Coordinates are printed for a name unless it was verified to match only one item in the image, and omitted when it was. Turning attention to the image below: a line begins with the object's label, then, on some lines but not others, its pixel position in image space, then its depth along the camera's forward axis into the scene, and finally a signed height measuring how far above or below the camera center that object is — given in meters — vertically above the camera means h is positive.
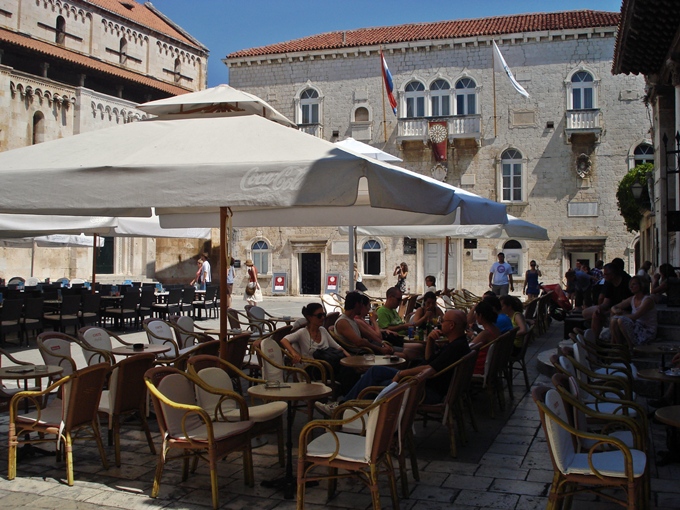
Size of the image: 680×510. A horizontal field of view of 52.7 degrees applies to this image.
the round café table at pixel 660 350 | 6.21 -0.66
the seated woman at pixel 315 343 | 6.14 -0.58
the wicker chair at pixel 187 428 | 4.29 -0.97
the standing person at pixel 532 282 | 20.49 -0.01
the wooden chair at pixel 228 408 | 4.83 -0.94
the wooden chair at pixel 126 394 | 5.07 -0.86
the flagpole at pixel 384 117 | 28.80 +6.91
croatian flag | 25.95 +7.55
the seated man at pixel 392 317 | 8.73 -0.47
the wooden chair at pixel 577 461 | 3.63 -1.01
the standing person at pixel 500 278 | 19.19 +0.11
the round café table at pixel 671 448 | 5.14 -1.25
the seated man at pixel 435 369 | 5.22 -0.66
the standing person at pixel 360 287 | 17.88 -0.14
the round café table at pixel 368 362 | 5.90 -0.70
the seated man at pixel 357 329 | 7.10 -0.50
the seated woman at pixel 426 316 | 8.62 -0.44
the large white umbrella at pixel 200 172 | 4.35 +0.72
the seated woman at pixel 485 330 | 6.71 -0.48
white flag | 24.89 +7.94
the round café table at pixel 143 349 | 6.94 -0.71
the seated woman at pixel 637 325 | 8.27 -0.52
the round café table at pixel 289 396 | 4.51 -0.77
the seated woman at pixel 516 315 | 8.00 -0.41
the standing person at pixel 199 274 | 20.33 +0.22
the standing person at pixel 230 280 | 22.30 +0.05
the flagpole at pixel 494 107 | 27.81 +7.07
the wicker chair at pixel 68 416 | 4.68 -0.96
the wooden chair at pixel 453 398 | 5.32 -0.92
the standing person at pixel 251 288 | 16.71 -0.16
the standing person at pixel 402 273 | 24.07 +0.31
